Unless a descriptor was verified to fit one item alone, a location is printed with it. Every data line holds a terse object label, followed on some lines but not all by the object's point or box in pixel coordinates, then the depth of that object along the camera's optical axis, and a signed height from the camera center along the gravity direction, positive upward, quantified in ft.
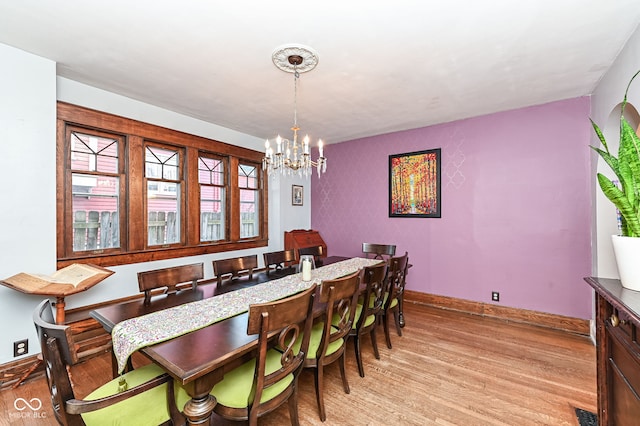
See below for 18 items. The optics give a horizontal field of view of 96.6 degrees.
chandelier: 7.23 +4.11
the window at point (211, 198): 13.14 +0.86
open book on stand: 6.82 -1.63
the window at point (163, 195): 11.33 +0.89
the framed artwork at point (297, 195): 17.28 +1.23
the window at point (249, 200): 14.98 +0.85
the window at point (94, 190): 9.43 +0.93
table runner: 4.45 -1.88
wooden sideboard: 3.41 -1.94
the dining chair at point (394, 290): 8.60 -2.50
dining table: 3.85 -1.95
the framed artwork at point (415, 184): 13.34 +1.47
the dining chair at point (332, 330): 5.67 -2.63
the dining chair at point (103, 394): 3.57 -2.57
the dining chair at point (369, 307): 7.27 -2.55
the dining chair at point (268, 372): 4.16 -2.65
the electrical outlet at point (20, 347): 7.40 -3.41
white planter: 3.99 -0.68
